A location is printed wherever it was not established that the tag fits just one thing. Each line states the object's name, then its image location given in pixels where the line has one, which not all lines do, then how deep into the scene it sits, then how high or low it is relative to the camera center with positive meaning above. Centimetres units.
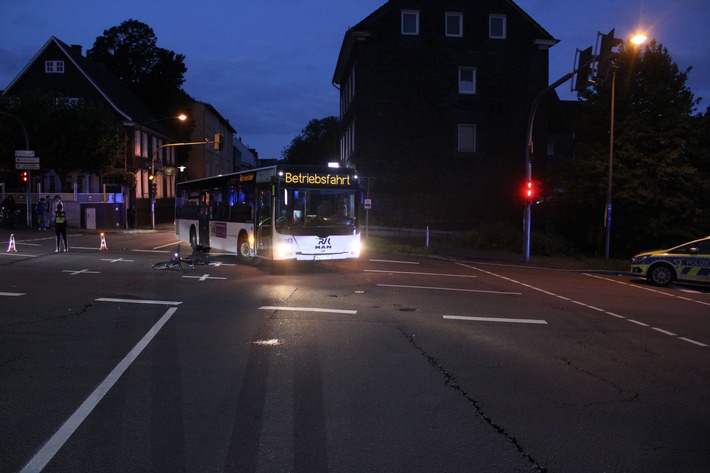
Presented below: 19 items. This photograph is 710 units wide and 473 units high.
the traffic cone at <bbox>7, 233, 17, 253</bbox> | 2107 -134
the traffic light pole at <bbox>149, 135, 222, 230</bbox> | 3572 +230
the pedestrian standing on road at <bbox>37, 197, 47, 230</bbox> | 3512 -9
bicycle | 1669 -148
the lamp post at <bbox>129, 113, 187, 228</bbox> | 3751 +299
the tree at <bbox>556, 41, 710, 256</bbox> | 2989 +285
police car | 1639 -134
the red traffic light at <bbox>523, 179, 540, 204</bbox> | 2200 +85
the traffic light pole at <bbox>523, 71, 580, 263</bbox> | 2038 +44
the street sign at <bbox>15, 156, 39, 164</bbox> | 3262 +274
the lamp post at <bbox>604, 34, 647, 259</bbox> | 2597 +169
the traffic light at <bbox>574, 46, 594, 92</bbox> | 1500 +365
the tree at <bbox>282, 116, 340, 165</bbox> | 8000 +968
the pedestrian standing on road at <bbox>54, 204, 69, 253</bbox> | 2095 -43
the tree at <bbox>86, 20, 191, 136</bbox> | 6450 +1603
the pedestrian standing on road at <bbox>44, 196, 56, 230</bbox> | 3566 -20
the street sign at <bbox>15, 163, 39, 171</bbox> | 3269 +242
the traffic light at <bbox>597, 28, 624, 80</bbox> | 1401 +383
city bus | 1653 -2
